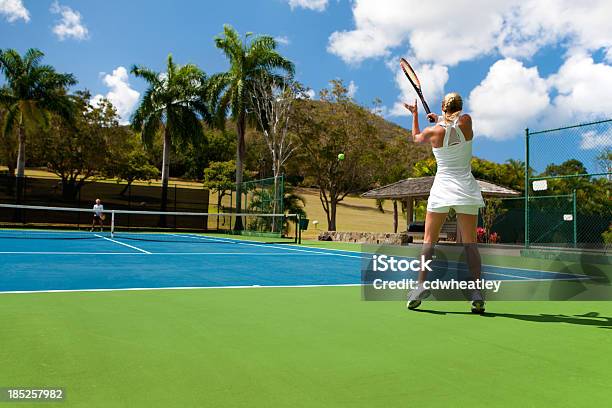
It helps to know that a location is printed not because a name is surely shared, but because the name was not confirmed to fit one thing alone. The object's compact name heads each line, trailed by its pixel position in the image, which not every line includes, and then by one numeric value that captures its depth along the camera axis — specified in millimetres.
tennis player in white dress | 4621
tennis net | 24944
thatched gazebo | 22859
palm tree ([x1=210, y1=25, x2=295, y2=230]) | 30656
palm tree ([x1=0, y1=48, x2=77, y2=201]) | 28859
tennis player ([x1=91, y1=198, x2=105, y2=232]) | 21450
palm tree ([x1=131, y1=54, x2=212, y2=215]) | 32500
